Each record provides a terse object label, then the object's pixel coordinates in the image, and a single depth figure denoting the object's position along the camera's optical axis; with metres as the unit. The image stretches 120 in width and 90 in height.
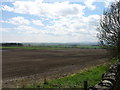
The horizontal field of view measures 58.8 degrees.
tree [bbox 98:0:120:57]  9.17
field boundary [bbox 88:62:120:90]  3.45
